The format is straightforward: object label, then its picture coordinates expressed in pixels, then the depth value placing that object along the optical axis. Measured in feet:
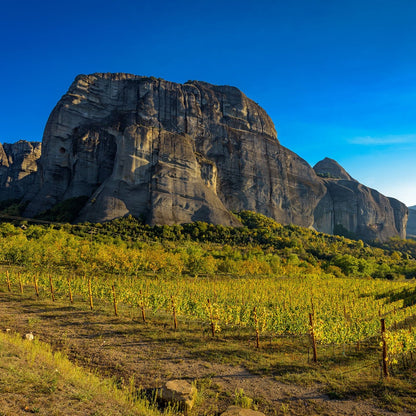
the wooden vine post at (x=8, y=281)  77.57
